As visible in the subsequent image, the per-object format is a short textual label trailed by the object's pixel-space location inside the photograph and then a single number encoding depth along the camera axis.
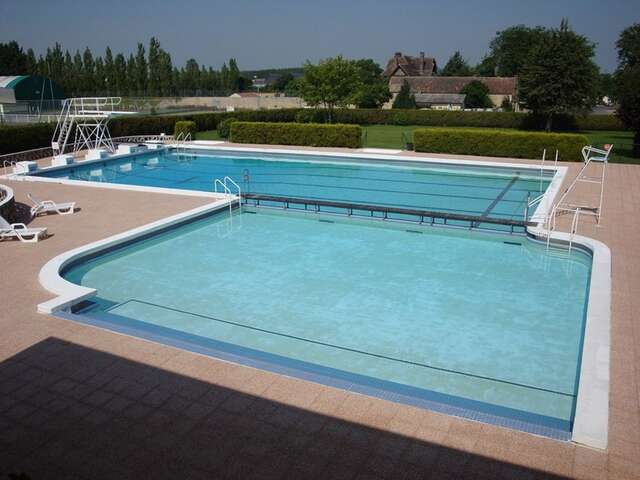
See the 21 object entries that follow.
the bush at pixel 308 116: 34.81
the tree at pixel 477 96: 54.75
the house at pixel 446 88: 57.77
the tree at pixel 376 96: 47.75
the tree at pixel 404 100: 48.34
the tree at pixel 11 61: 70.24
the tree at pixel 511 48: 84.75
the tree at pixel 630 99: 19.91
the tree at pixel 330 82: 32.31
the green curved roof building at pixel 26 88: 44.22
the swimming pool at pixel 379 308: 5.85
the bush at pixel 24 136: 21.05
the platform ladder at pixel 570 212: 10.23
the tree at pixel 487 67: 97.94
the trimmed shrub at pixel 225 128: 27.75
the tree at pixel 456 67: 92.88
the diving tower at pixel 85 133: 20.82
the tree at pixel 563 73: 28.20
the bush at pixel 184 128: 27.17
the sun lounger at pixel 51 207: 11.73
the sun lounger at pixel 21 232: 9.86
